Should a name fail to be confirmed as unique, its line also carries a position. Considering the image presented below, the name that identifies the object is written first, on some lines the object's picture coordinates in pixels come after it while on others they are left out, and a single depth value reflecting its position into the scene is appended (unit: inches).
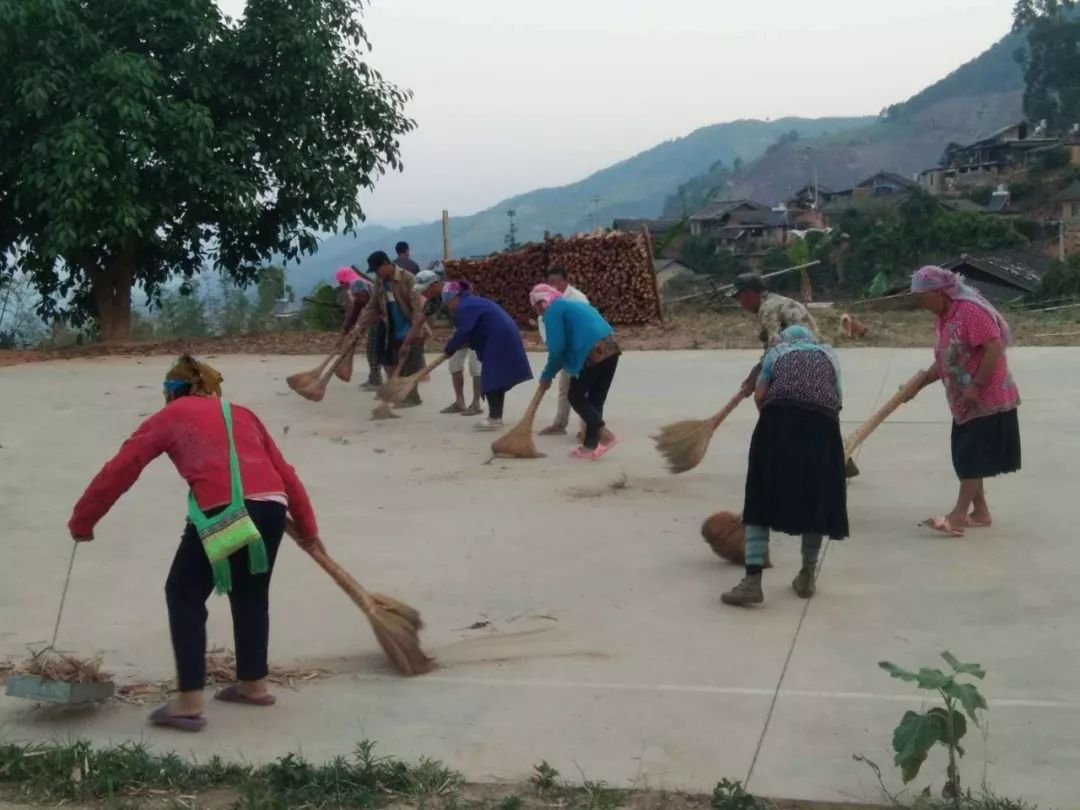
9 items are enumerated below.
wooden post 896.3
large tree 702.5
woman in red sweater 190.9
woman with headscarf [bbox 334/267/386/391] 509.0
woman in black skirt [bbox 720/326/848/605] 237.1
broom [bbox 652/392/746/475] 345.1
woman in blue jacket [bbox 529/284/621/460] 384.5
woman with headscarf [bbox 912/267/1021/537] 277.9
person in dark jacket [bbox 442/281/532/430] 431.5
